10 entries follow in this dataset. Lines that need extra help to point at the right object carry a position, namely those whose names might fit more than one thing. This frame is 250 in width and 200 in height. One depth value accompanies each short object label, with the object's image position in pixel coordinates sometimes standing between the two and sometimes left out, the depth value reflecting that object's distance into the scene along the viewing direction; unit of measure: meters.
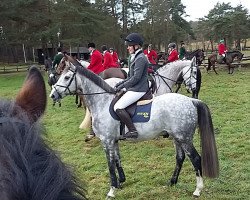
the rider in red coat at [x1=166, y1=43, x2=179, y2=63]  11.18
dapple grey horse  4.48
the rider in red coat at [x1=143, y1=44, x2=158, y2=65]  13.86
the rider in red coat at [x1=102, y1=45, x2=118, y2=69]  9.94
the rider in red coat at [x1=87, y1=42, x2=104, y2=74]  9.16
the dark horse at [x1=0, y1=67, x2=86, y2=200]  0.70
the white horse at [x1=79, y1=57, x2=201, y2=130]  8.10
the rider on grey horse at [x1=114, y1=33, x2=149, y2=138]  4.64
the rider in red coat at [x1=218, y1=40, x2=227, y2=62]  18.47
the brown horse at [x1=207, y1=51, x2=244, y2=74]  18.31
